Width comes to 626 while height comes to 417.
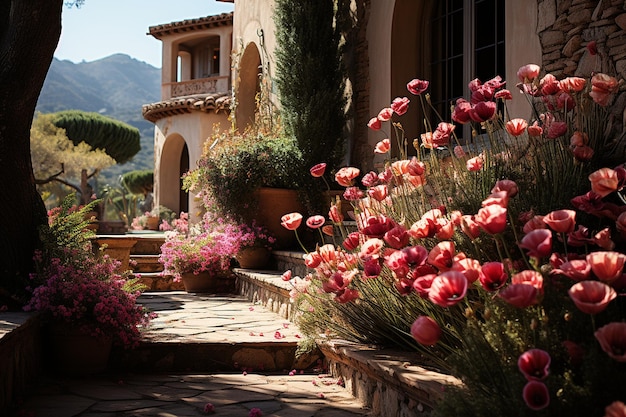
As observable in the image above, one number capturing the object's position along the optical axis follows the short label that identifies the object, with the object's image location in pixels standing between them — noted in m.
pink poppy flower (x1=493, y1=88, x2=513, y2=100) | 3.40
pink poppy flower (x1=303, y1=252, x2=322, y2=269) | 3.29
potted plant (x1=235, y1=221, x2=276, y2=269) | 7.49
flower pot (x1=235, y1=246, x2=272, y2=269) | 7.54
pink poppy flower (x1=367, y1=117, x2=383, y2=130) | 3.75
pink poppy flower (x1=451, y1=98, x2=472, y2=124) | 3.04
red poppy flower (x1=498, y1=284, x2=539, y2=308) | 1.80
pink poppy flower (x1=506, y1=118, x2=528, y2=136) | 3.00
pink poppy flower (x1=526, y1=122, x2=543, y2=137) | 3.15
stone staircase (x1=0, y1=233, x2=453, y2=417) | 2.83
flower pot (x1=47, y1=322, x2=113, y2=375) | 4.16
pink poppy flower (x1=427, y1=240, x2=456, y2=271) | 2.28
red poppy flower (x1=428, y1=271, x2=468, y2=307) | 1.92
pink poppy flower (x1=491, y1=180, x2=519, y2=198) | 2.51
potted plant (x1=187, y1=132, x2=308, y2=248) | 7.58
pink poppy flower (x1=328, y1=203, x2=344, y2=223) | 3.53
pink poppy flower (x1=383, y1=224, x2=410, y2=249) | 2.68
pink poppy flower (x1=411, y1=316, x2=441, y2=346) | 2.05
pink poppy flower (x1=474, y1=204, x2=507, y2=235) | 2.04
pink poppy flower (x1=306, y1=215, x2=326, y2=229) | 3.46
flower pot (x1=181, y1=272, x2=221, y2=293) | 7.89
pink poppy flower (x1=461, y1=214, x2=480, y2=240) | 2.35
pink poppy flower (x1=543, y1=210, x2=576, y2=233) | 2.02
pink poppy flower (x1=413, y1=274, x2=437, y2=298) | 2.20
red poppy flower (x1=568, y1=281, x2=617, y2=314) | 1.70
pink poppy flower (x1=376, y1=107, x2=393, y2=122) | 3.63
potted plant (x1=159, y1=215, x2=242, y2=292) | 7.75
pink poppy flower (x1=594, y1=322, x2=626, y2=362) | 1.69
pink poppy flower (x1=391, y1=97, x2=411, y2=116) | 3.55
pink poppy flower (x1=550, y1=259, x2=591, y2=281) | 1.90
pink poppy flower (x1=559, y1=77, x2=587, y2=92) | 3.12
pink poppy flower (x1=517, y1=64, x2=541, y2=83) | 3.26
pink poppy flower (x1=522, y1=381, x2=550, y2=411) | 1.69
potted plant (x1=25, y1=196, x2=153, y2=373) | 4.16
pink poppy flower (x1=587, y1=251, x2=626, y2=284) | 1.81
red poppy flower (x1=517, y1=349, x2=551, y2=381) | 1.72
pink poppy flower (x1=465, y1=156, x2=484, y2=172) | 3.17
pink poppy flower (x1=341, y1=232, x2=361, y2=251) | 3.19
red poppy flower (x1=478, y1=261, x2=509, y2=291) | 2.02
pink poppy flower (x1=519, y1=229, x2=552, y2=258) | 1.87
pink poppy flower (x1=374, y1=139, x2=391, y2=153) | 3.65
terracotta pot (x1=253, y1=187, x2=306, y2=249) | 7.71
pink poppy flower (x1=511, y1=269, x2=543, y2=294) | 1.88
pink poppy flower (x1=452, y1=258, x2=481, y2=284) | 2.08
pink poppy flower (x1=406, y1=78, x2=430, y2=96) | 3.64
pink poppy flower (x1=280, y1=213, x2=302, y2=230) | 3.48
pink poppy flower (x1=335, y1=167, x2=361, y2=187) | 3.53
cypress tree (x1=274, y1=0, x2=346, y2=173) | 7.78
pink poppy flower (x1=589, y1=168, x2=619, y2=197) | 2.18
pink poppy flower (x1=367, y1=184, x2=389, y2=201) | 3.26
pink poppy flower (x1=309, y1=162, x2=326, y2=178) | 3.83
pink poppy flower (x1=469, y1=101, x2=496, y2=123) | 2.92
